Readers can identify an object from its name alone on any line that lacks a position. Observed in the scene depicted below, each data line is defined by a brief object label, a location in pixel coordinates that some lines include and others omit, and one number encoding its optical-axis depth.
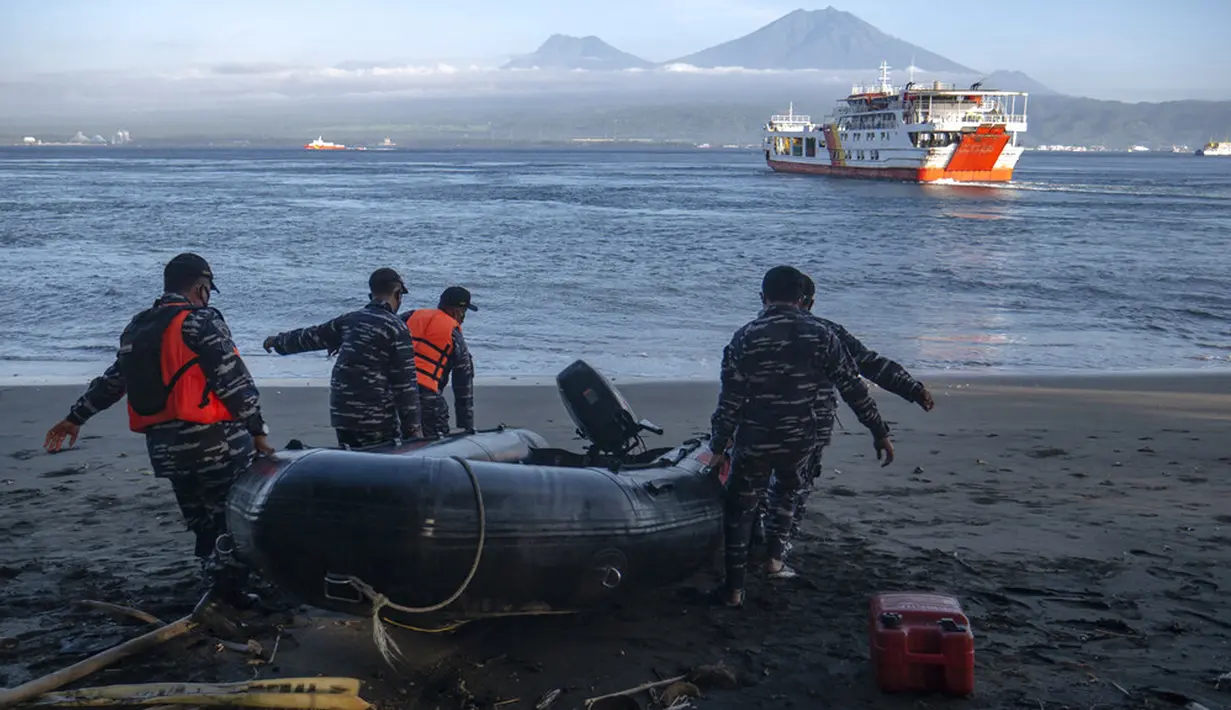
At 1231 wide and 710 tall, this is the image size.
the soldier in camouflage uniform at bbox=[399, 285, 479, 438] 5.73
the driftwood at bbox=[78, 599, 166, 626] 4.14
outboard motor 5.74
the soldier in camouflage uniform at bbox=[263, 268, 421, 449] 4.91
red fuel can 3.62
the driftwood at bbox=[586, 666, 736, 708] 3.76
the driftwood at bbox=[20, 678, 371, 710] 3.40
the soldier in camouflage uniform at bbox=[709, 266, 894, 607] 4.34
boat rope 3.73
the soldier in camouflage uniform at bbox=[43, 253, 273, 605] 3.99
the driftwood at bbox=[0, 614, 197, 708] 3.39
